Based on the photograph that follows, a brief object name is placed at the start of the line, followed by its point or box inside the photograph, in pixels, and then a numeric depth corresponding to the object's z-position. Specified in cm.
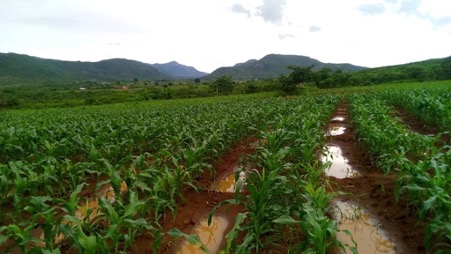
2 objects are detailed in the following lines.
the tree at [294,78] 3775
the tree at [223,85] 4878
